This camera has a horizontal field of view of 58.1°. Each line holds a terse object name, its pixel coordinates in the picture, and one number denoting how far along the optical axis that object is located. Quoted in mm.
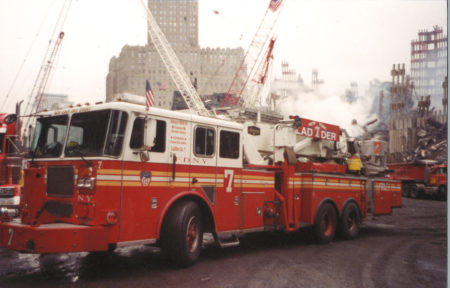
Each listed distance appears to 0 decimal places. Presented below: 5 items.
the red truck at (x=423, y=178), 27195
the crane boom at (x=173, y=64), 38819
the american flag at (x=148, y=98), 6412
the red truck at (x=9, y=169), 9344
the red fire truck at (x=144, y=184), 5918
